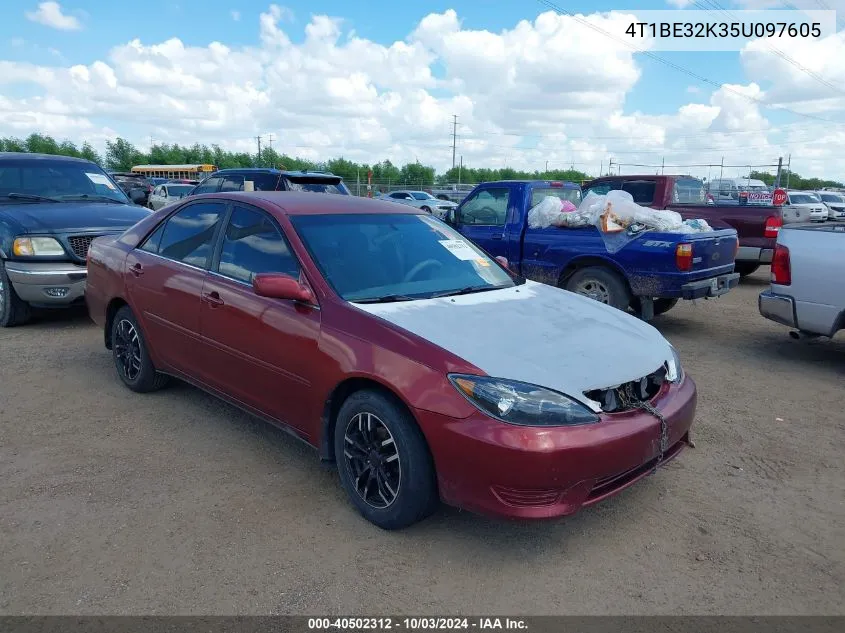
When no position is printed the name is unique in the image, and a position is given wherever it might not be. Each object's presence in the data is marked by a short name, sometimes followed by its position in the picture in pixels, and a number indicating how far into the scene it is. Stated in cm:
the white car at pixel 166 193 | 2238
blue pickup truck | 706
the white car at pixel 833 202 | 2573
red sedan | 287
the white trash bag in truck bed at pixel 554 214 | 783
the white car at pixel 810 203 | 2319
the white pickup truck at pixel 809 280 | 588
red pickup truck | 1039
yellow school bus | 4042
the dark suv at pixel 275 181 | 1070
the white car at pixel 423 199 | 2527
